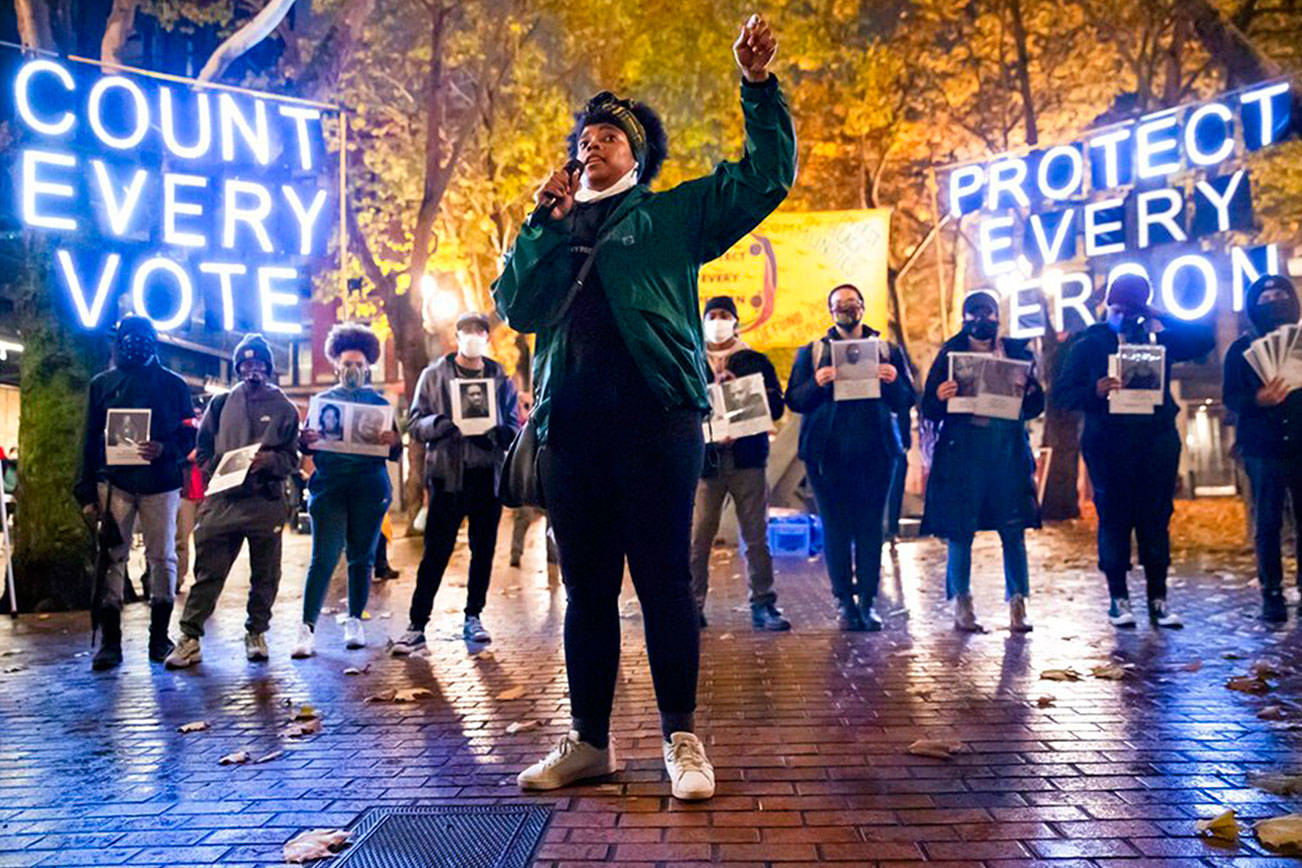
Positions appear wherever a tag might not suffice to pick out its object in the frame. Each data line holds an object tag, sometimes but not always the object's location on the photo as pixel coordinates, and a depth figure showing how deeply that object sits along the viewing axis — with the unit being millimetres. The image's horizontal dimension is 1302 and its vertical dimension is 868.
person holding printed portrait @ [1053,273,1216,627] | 6688
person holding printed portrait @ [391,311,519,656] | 6648
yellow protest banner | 15055
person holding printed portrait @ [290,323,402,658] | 6570
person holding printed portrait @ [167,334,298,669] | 6234
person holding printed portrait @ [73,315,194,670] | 6348
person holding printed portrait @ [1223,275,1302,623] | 6754
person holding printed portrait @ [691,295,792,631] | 7141
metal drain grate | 2811
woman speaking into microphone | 3404
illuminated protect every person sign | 12914
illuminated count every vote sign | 10070
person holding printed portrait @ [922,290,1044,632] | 6680
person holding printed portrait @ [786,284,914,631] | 6746
